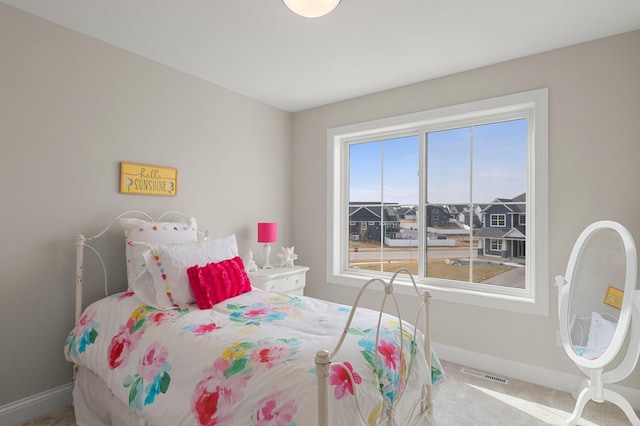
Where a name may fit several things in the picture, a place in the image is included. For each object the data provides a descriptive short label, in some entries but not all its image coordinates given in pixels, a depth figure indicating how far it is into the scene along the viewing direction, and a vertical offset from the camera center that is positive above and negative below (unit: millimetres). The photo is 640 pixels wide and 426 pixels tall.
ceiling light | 1812 +1149
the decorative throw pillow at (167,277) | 2088 -397
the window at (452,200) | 2830 +183
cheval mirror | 1989 -551
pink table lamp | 3492 -176
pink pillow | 2127 -444
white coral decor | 3699 -448
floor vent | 2688 -1289
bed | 1290 -624
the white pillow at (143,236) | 2334 -164
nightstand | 3215 -628
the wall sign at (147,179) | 2635 +288
